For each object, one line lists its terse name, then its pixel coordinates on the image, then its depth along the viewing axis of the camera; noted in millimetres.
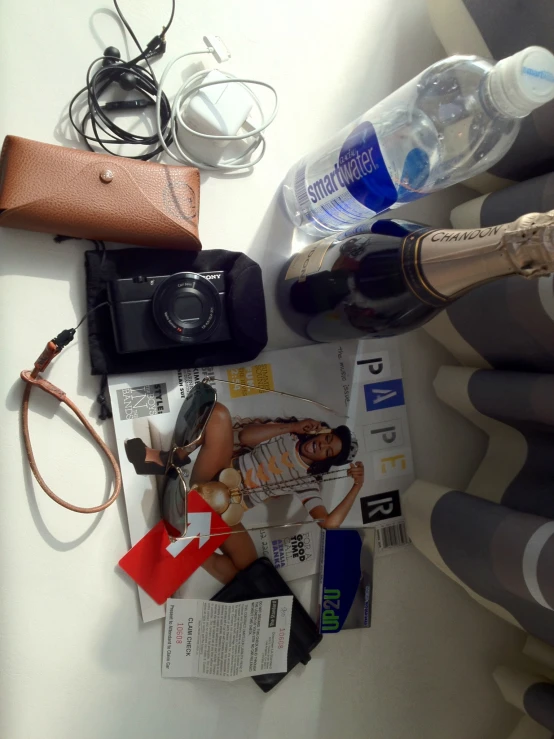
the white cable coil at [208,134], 662
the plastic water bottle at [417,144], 566
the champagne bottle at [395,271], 408
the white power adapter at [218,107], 669
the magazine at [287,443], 662
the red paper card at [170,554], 653
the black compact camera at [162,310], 629
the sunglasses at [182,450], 627
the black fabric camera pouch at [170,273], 646
